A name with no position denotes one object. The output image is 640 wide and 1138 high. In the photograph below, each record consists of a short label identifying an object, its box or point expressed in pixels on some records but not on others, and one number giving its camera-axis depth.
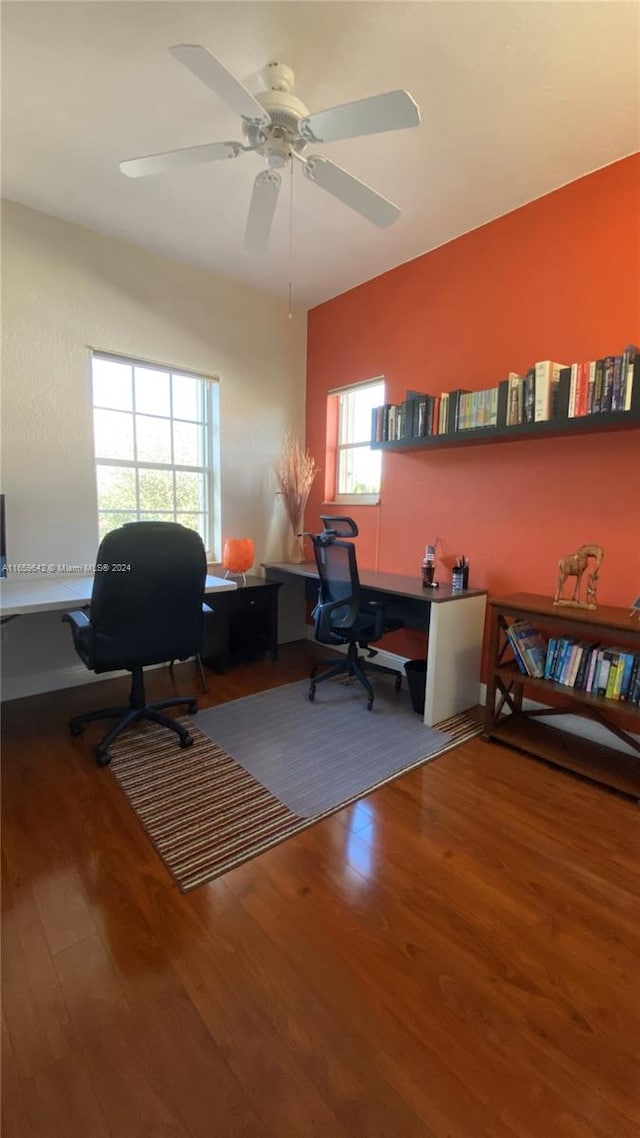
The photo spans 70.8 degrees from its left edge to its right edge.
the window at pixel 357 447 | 3.57
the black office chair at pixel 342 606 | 2.70
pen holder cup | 2.82
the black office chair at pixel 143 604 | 1.99
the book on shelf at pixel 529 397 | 2.29
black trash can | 2.74
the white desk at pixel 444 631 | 2.56
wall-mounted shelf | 2.03
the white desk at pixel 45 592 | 2.06
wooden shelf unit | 2.02
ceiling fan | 1.36
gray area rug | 2.02
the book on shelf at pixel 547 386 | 2.24
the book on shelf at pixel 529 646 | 2.34
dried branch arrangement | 3.82
